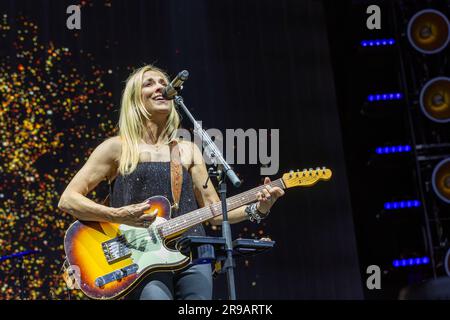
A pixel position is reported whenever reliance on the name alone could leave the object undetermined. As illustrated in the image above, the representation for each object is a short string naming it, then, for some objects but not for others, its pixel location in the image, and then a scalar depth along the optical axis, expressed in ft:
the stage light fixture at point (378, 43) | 20.48
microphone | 10.42
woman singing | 10.48
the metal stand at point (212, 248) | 9.28
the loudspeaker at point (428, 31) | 19.61
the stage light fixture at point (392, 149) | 19.84
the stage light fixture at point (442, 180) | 19.24
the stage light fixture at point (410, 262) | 19.04
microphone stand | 9.43
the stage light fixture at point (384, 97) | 20.12
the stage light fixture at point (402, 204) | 19.72
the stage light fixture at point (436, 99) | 19.48
